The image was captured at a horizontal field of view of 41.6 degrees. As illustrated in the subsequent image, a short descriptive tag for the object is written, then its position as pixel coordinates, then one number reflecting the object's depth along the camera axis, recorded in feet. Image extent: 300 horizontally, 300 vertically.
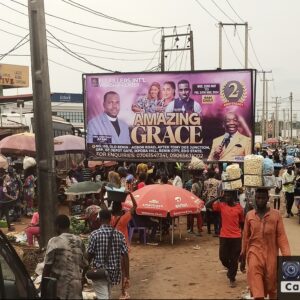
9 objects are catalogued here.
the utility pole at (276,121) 211.38
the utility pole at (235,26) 78.30
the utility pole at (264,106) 149.55
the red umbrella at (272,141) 157.97
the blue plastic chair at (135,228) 27.03
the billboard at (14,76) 100.47
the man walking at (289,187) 37.13
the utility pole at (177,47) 68.71
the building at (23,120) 55.97
